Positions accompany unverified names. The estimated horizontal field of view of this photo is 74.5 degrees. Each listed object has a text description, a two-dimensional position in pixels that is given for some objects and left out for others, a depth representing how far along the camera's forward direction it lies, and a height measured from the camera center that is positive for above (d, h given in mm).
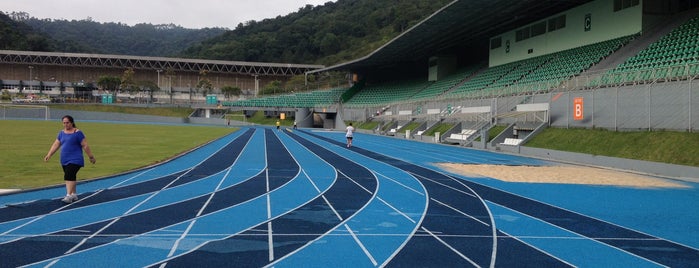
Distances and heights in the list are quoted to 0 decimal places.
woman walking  7719 -579
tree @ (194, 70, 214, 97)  89500 +6407
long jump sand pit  12852 -1649
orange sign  21609 +645
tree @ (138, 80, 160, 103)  84888 +5527
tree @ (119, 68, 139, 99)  84125 +6436
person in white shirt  25445 -809
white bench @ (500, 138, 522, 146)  23836 -1048
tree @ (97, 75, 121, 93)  83581 +6249
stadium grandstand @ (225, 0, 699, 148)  19047 +3452
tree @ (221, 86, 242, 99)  85550 +5116
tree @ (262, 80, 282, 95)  81806 +5276
